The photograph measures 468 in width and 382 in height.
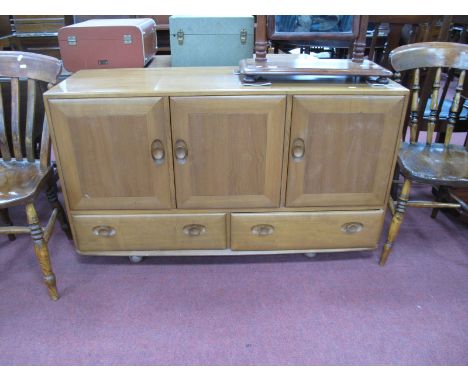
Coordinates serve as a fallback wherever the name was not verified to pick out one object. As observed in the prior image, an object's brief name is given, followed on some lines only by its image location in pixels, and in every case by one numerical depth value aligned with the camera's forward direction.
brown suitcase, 1.50
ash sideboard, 1.22
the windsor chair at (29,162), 1.28
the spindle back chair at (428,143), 1.44
